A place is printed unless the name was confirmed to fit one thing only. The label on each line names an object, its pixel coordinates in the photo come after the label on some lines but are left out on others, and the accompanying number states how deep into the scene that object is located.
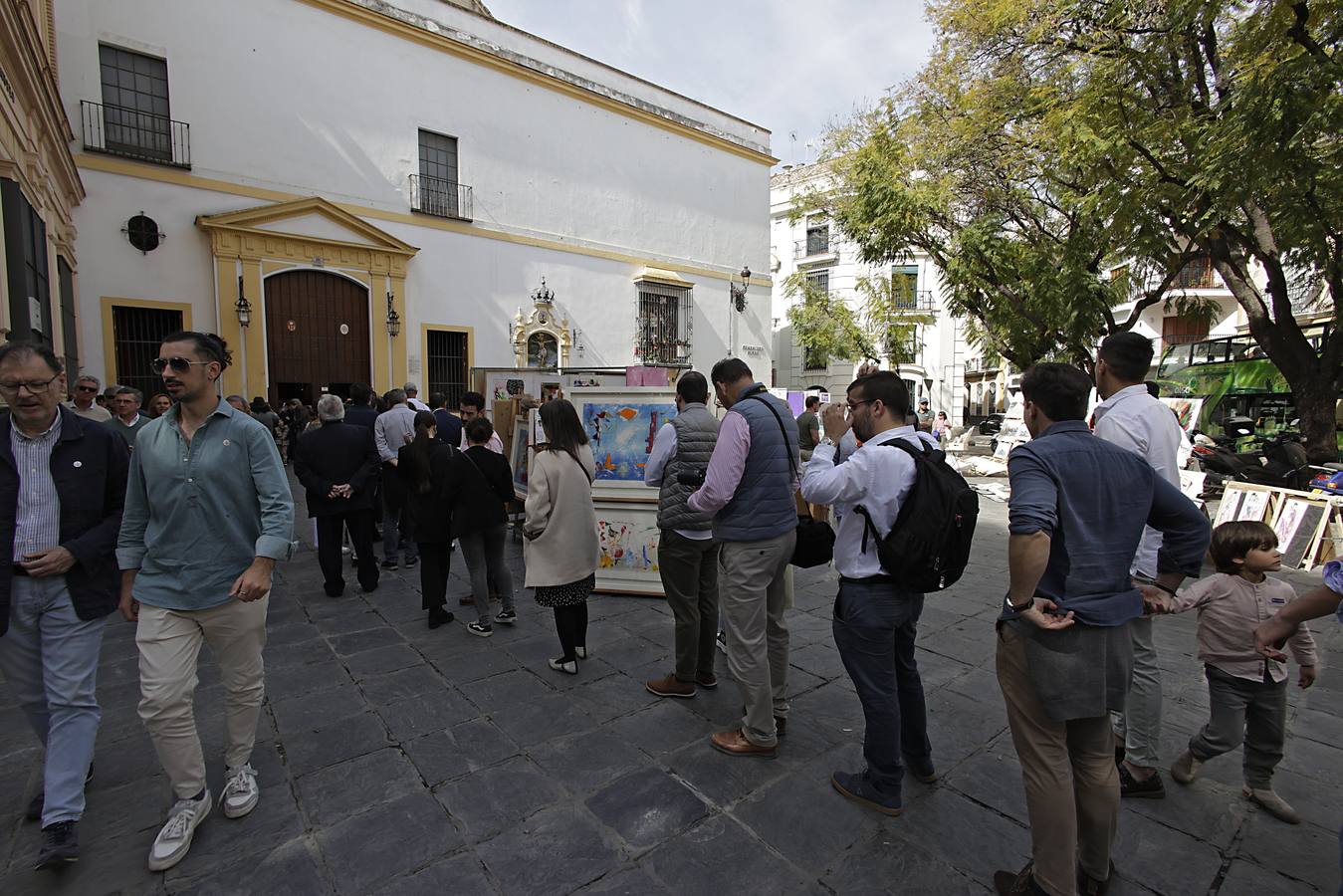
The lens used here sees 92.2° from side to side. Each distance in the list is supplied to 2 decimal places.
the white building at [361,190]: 11.50
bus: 12.39
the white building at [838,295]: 27.78
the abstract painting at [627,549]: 5.48
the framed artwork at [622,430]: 5.54
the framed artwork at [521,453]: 7.21
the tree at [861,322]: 23.66
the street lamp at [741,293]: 21.30
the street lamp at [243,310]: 12.33
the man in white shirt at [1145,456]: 2.71
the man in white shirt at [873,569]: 2.39
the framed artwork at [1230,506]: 7.03
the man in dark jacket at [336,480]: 5.38
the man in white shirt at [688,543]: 3.46
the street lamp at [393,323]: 14.26
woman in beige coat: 3.75
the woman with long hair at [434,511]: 4.52
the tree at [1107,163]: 6.46
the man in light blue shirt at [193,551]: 2.38
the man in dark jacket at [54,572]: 2.30
